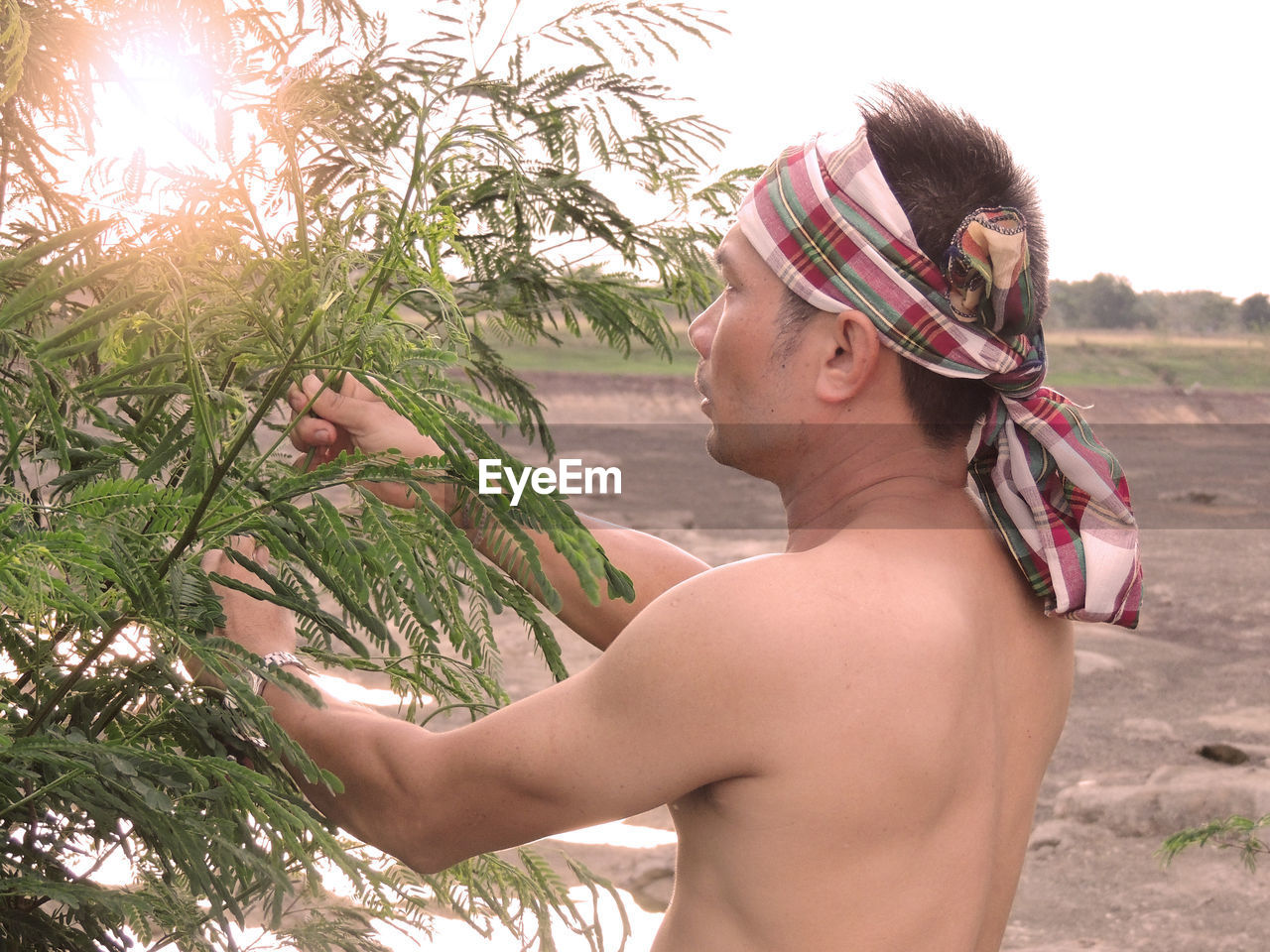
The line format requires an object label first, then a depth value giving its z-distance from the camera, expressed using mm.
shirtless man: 1382
